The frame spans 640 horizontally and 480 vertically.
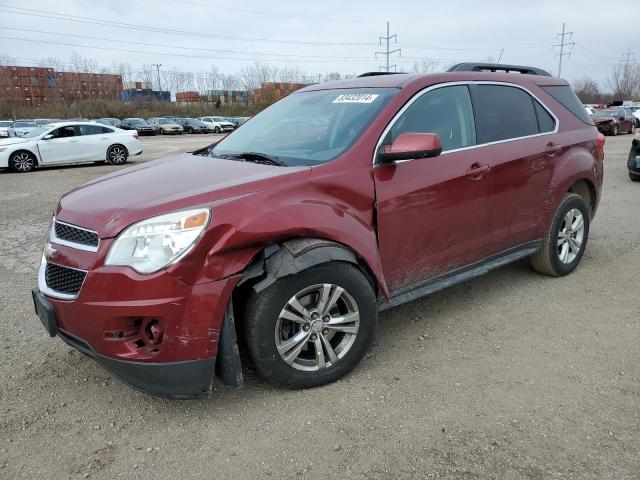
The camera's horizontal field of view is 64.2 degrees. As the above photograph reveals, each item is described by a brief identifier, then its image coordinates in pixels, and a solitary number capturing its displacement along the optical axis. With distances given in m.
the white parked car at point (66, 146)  14.21
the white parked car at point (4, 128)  25.68
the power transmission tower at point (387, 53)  68.62
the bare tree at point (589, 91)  78.88
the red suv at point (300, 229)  2.48
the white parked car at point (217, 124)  44.88
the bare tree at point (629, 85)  88.88
